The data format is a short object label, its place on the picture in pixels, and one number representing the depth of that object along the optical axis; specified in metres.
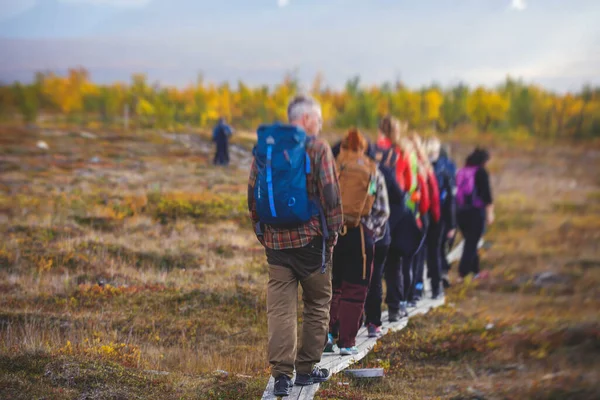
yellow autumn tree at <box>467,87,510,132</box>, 168.75
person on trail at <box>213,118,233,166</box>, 62.56
